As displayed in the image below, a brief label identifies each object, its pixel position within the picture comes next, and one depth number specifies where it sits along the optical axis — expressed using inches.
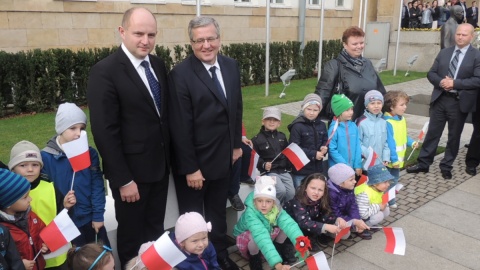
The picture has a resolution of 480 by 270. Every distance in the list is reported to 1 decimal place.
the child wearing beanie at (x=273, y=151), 174.7
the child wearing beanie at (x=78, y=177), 122.5
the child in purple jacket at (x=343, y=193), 163.3
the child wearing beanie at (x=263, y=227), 139.9
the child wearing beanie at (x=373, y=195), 172.7
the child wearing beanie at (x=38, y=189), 114.1
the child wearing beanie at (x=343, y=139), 185.6
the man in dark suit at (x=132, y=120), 110.7
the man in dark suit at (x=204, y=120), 124.4
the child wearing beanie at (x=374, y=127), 193.3
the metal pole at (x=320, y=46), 502.4
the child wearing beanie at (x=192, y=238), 113.6
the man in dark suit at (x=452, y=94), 229.1
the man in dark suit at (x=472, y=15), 821.2
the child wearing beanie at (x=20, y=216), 101.3
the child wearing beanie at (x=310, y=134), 179.8
